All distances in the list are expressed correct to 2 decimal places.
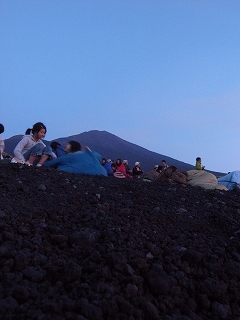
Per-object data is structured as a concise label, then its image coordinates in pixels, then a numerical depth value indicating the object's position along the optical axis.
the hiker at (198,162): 14.29
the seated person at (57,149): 7.06
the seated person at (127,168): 12.86
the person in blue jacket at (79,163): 5.64
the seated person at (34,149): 6.22
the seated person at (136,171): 13.07
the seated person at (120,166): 11.69
